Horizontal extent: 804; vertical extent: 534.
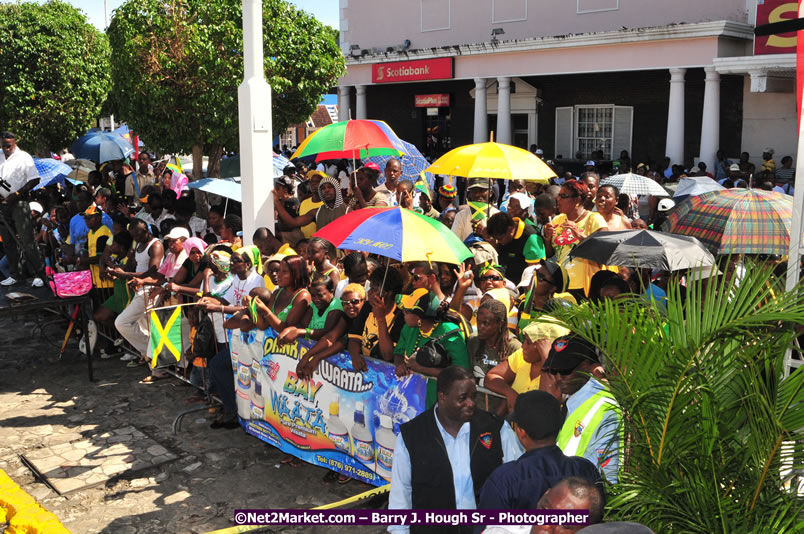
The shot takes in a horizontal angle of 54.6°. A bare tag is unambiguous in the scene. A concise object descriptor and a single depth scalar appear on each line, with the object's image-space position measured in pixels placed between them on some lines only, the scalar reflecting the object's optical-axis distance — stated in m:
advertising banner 5.75
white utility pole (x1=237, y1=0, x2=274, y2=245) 8.18
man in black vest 4.17
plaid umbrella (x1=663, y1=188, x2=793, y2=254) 5.88
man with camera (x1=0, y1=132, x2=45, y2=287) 10.29
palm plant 3.17
